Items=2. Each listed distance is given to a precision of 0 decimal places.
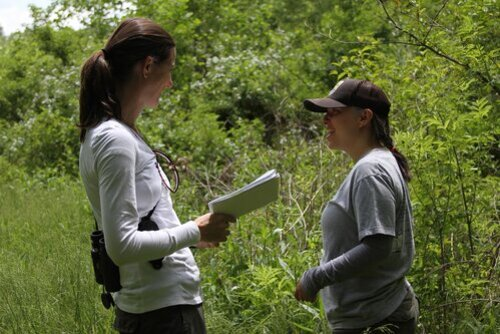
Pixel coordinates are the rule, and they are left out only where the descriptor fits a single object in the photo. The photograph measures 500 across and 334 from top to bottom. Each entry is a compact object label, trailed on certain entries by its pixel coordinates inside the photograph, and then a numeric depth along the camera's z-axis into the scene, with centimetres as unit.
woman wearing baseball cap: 269
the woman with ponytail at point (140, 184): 235
